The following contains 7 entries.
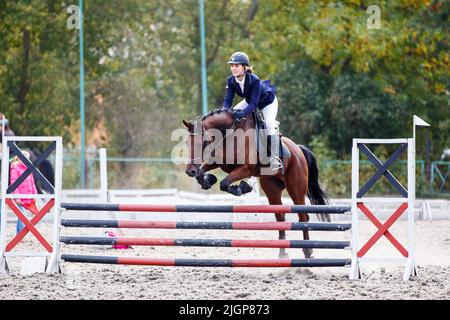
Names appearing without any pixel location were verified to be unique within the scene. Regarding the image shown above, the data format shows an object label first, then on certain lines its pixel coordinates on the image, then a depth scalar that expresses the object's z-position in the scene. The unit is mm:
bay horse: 16906
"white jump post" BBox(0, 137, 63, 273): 16875
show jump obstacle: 16156
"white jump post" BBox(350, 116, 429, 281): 16375
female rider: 17781
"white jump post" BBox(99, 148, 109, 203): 21734
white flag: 16281
